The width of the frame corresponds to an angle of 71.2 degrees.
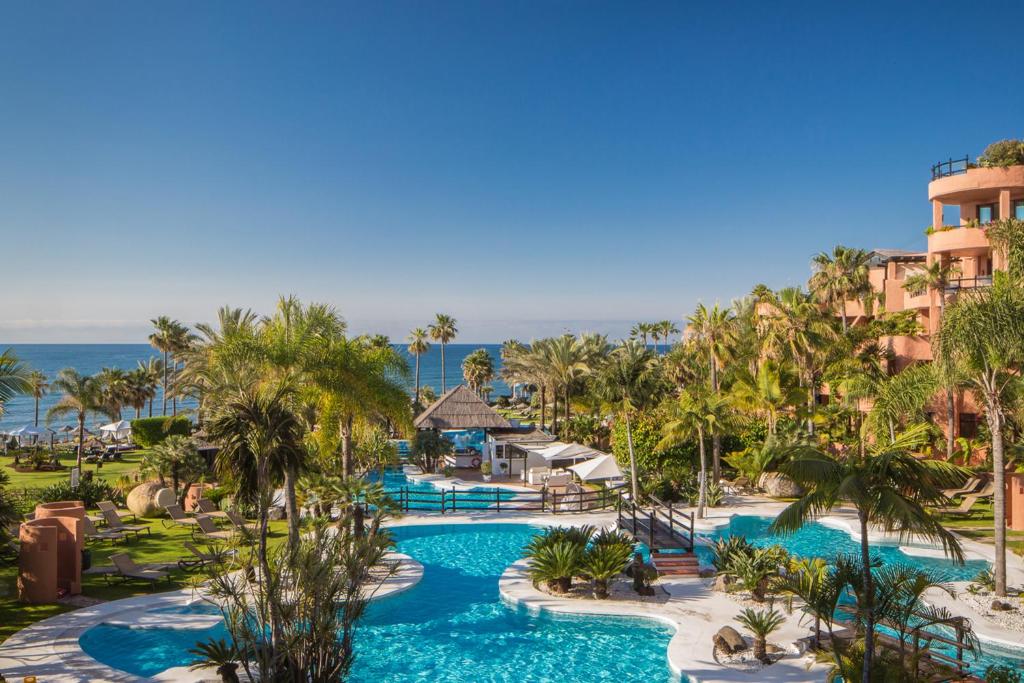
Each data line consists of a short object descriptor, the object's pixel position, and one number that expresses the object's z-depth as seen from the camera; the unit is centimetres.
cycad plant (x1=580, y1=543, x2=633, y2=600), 1745
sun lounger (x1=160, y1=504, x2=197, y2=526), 2395
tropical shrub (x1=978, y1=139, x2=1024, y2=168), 3384
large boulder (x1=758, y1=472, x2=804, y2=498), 2925
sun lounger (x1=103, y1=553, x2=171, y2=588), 1809
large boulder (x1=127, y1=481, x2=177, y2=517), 2544
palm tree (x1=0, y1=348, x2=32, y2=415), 1537
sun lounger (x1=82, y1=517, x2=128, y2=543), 2123
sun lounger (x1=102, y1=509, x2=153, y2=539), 2266
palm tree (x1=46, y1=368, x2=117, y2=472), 3478
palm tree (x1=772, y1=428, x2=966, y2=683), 1050
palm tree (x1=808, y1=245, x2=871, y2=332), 3998
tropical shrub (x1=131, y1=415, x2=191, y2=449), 4506
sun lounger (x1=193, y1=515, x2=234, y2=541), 2209
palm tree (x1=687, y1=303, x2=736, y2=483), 3166
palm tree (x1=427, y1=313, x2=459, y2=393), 7525
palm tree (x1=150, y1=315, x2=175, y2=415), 6012
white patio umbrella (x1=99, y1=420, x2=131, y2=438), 4722
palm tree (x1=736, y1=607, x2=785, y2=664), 1344
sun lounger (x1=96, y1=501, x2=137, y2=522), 2286
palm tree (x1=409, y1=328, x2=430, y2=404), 7488
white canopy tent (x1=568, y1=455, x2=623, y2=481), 2764
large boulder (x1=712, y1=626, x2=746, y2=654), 1366
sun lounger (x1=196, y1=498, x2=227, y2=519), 2559
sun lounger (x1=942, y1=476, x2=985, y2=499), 2717
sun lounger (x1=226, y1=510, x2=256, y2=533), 2075
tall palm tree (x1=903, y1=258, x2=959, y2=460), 3072
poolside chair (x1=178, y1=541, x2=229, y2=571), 1808
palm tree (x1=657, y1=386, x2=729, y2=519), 2620
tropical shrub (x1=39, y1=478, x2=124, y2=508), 2603
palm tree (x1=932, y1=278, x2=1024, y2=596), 1541
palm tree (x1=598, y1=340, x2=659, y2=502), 2597
